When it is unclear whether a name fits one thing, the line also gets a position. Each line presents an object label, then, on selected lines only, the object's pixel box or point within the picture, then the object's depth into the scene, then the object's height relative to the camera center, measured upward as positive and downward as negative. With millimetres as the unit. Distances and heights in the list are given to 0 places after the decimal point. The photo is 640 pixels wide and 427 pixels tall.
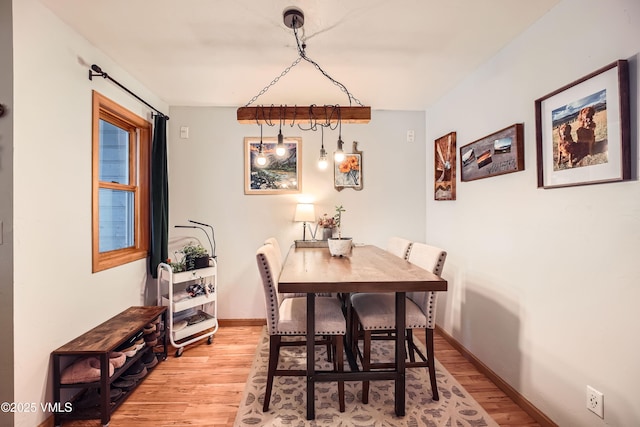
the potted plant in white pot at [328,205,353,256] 2410 -247
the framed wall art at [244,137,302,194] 3299 +561
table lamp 3102 +46
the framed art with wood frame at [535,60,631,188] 1301 +435
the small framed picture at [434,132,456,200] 2803 +499
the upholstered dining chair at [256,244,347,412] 1798 -696
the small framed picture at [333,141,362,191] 3355 +515
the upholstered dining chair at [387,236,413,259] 2512 -288
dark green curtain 2816 +195
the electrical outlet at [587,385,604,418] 1408 -934
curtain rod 2029 +1055
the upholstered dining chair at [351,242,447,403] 1908 -673
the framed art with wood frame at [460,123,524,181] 1941 +470
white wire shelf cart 2621 -800
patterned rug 1769 -1256
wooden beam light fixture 2471 +895
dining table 1577 -370
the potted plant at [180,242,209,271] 2809 -393
